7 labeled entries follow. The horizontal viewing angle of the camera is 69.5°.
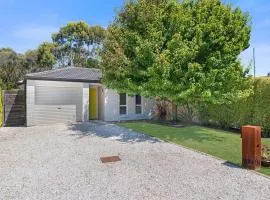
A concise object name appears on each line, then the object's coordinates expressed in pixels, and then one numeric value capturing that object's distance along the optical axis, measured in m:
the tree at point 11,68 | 22.30
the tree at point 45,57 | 27.54
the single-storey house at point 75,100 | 11.78
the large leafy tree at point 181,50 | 8.34
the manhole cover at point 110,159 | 6.03
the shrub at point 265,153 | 5.63
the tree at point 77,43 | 29.66
